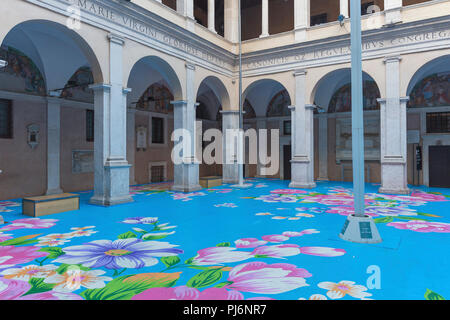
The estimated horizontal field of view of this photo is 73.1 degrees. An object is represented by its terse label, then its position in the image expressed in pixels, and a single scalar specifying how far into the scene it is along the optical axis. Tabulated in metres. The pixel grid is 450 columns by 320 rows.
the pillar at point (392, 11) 11.98
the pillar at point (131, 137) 15.37
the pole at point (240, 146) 14.72
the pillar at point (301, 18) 14.12
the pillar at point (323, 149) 17.56
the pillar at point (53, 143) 11.85
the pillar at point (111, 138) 9.43
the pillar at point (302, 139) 14.05
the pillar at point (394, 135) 12.03
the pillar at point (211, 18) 14.56
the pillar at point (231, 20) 15.62
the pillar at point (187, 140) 12.87
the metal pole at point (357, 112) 5.52
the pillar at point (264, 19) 15.08
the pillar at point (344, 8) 13.26
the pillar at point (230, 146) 15.74
